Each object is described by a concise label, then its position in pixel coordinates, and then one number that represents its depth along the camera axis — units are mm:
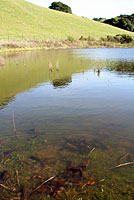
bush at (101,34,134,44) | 65312
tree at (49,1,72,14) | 119812
